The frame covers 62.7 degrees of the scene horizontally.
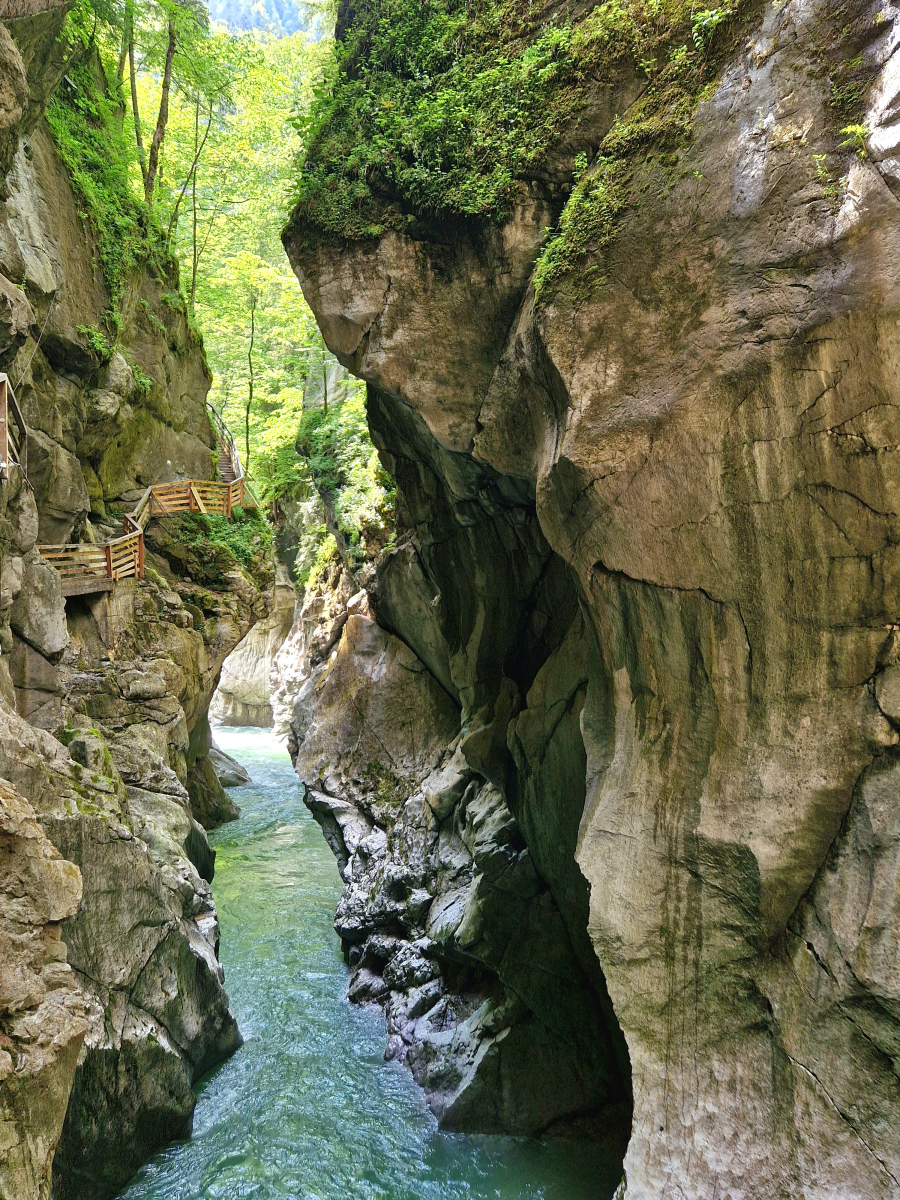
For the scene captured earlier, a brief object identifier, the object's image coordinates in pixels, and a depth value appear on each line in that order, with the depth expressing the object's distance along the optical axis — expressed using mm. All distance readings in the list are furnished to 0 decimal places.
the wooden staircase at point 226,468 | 21078
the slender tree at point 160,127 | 19047
